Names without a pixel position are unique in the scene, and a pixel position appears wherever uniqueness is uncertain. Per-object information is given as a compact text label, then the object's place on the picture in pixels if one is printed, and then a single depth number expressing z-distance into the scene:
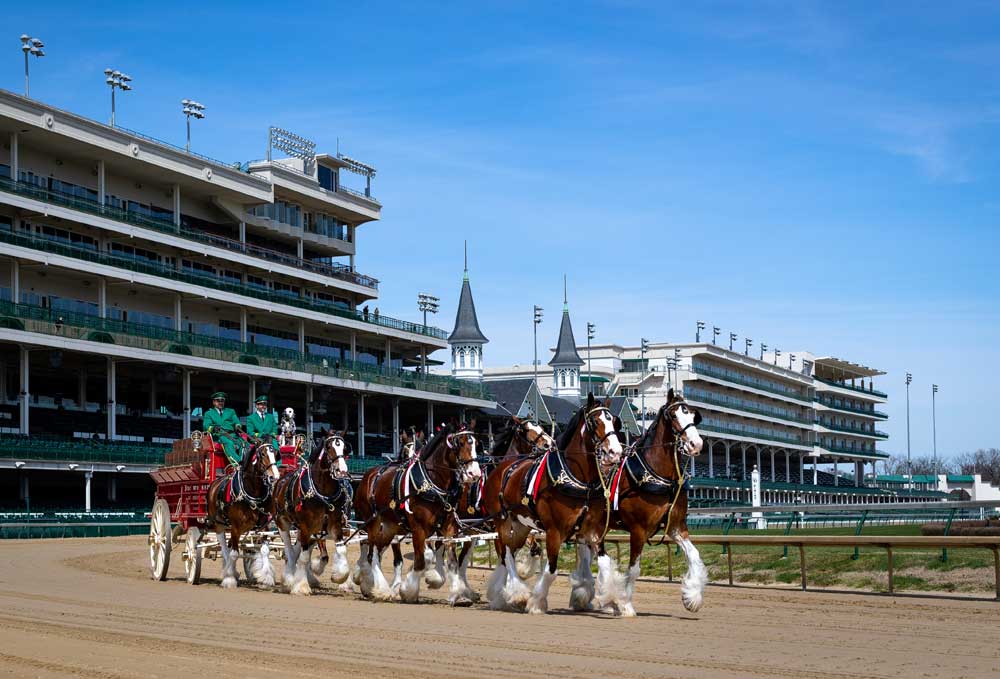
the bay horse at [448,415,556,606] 17.55
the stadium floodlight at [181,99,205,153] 62.69
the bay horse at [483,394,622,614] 15.77
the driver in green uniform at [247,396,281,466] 23.20
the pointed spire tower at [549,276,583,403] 111.08
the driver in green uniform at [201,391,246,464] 23.08
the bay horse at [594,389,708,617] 15.37
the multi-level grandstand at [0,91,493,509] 51.28
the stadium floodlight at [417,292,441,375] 85.81
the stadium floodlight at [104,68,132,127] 57.81
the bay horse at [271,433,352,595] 19.47
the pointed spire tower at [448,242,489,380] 99.62
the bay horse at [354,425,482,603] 17.48
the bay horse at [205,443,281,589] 21.12
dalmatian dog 23.17
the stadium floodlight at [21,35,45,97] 53.28
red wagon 22.64
